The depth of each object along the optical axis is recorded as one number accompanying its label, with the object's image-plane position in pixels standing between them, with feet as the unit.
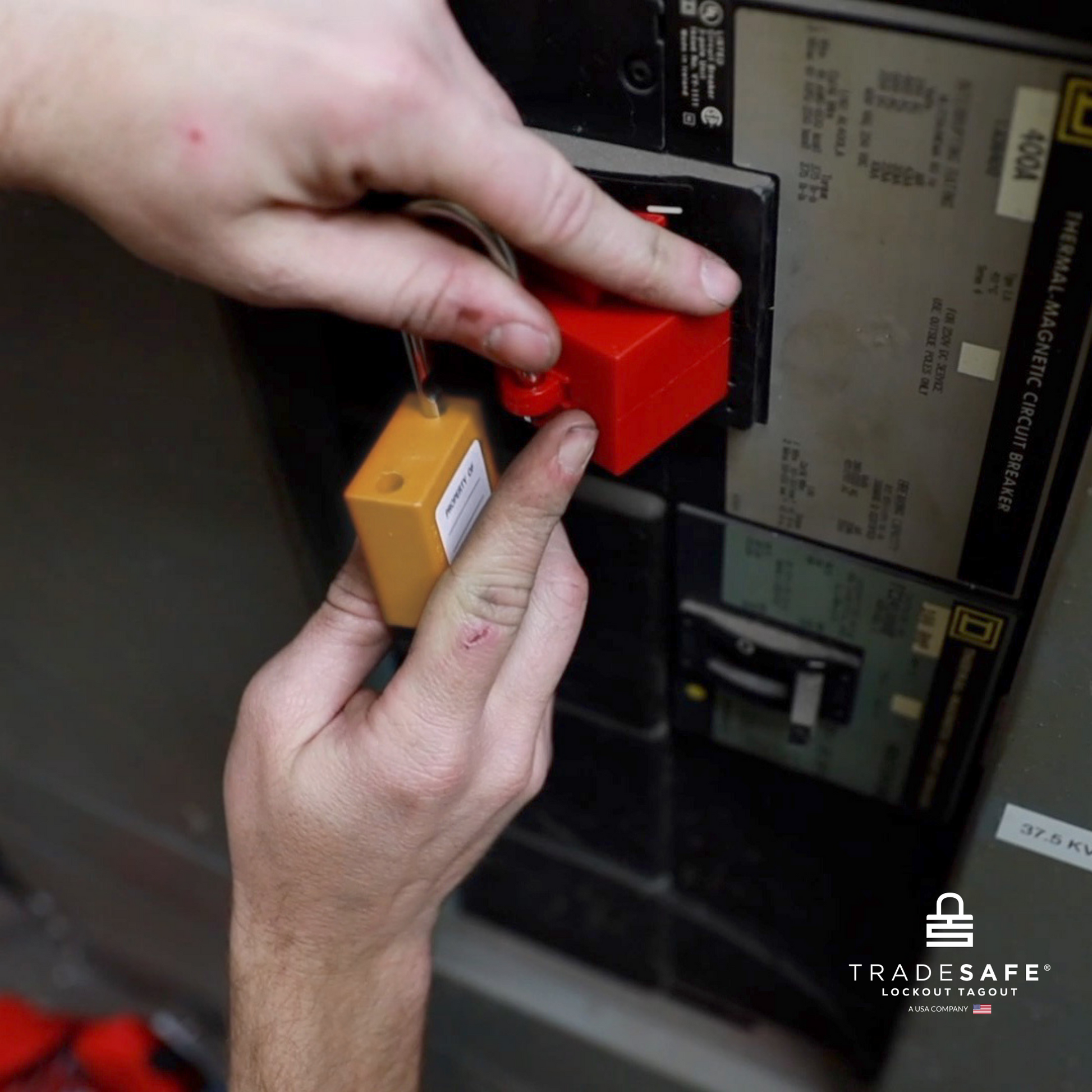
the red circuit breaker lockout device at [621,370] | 1.65
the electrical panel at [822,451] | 1.46
